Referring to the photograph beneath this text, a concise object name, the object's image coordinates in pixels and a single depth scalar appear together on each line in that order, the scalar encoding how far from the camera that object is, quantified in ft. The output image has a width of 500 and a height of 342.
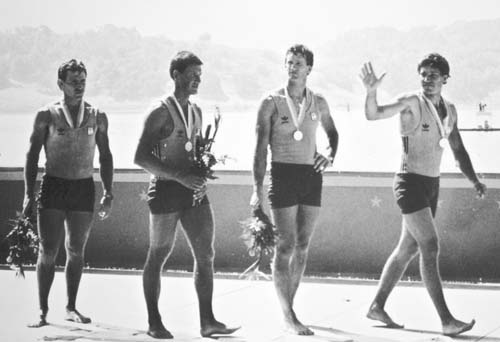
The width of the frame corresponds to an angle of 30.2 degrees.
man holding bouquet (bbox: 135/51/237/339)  19.92
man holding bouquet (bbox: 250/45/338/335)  20.63
